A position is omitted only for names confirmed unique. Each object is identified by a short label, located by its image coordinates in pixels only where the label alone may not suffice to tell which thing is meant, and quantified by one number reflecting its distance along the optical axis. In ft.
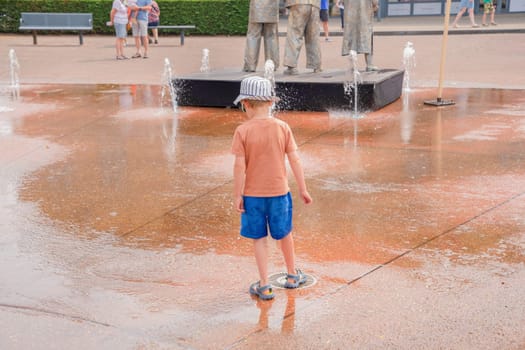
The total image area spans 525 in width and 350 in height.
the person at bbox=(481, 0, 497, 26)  73.93
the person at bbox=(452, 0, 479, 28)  72.23
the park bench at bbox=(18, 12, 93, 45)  71.26
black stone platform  33.22
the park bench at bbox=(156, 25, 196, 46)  68.08
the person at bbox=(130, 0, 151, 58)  57.47
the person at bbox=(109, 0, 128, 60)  56.65
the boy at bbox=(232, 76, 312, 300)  14.34
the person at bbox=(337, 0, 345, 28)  80.05
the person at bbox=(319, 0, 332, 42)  69.55
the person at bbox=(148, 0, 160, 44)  66.44
